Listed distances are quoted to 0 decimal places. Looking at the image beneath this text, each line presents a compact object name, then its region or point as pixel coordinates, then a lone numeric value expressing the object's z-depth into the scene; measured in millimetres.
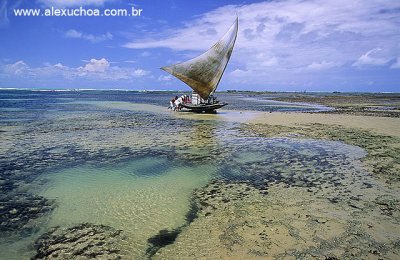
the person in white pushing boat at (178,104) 36088
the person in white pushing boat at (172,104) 39062
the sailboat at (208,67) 31031
